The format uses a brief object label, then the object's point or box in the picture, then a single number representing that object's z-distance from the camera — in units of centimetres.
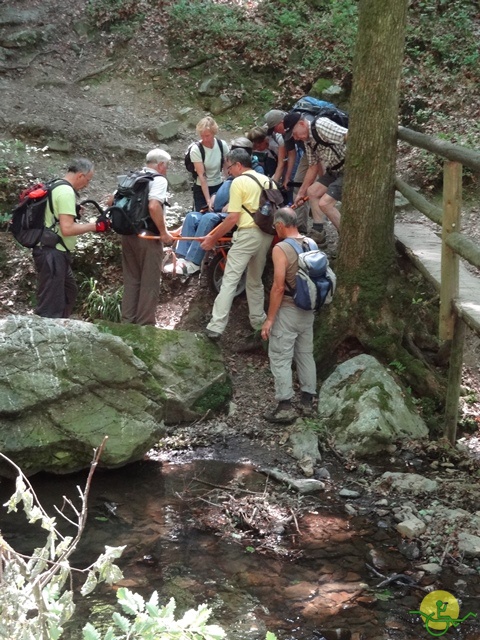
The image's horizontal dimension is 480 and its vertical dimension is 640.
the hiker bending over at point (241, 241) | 723
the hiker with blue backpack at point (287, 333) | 669
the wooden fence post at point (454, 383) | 645
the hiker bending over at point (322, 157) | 763
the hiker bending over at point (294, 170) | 831
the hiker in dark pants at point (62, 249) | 658
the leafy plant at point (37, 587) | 201
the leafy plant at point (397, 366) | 736
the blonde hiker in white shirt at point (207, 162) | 807
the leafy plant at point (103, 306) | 839
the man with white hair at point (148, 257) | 711
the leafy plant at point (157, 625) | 204
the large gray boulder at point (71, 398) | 604
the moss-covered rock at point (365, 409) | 664
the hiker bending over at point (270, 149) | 851
